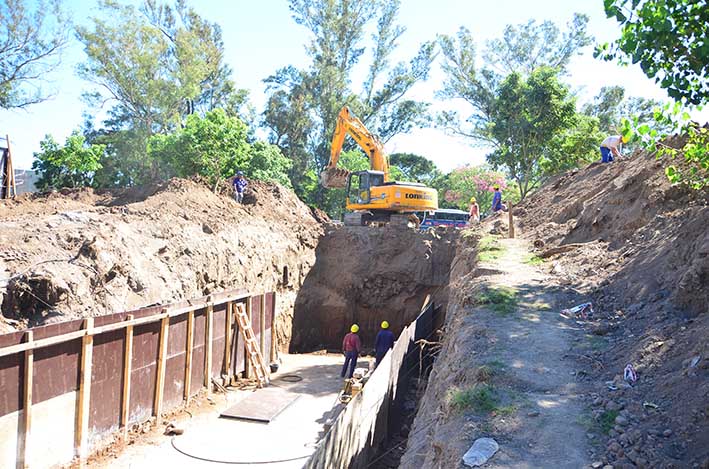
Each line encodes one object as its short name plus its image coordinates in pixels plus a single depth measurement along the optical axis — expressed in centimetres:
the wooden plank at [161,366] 1114
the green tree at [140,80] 3272
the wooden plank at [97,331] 767
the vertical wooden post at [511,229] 1610
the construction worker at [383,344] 1411
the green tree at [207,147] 2397
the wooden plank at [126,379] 1005
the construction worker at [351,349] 1542
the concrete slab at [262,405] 1202
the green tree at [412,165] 4759
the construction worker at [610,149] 1897
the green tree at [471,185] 4409
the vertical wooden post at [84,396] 891
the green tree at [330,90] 4062
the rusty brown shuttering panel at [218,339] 1373
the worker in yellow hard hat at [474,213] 2459
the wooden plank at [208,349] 1319
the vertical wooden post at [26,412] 784
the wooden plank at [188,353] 1227
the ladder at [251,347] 1473
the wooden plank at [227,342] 1427
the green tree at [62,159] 2478
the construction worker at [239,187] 2317
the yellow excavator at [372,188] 2289
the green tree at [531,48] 3491
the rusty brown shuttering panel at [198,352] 1276
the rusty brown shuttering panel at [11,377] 755
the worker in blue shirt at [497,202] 2263
